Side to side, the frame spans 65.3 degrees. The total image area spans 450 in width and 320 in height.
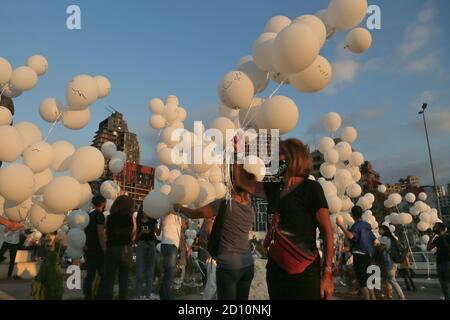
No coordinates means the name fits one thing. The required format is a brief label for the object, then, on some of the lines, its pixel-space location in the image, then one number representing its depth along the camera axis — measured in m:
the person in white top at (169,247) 5.09
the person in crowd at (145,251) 5.19
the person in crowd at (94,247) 4.93
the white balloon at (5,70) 6.25
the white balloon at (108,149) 8.27
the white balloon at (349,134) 8.65
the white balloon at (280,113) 3.71
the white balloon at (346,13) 4.27
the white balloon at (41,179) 5.47
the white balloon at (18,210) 5.37
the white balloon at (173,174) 7.38
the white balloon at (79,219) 5.56
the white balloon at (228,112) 4.74
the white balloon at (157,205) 3.84
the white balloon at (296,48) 3.47
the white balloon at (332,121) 7.98
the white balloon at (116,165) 7.89
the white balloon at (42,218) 5.03
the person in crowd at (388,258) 6.98
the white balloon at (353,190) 8.52
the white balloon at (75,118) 5.96
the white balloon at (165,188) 5.59
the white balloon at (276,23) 4.55
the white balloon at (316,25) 3.85
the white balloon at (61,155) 5.66
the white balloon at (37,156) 5.23
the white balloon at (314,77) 3.85
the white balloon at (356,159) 8.86
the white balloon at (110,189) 7.37
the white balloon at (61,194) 4.70
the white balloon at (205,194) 4.39
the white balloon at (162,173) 7.40
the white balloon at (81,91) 5.47
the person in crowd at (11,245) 8.41
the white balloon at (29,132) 5.65
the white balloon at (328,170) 8.49
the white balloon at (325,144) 8.41
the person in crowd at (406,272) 8.30
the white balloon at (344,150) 8.52
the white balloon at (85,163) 5.15
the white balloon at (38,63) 6.82
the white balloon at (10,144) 4.95
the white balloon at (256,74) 4.36
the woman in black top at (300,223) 2.28
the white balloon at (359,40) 4.95
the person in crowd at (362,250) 5.45
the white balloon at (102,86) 6.23
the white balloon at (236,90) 3.96
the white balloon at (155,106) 7.89
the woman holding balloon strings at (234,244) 2.76
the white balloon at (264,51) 3.97
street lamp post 21.94
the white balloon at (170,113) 7.86
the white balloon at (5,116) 5.71
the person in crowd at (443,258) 6.24
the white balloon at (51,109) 5.89
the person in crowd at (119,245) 4.41
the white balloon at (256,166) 3.35
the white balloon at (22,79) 6.38
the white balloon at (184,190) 3.84
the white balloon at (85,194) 5.32
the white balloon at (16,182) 4.66
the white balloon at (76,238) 5.48
